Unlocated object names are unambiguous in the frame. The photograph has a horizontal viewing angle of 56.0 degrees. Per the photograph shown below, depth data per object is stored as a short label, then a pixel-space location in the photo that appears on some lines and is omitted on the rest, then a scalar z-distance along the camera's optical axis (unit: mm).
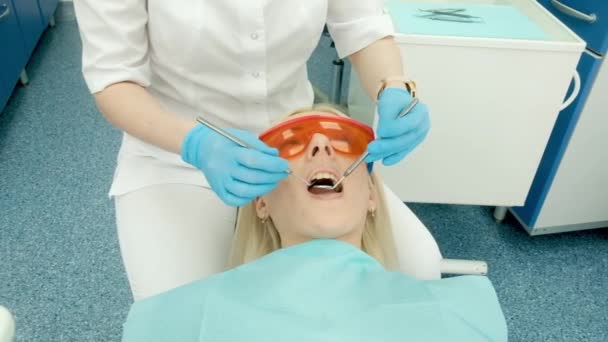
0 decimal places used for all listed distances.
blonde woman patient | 831
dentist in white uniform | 942
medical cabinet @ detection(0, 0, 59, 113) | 2359
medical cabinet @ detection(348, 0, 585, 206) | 1458
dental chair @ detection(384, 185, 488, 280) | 1160
